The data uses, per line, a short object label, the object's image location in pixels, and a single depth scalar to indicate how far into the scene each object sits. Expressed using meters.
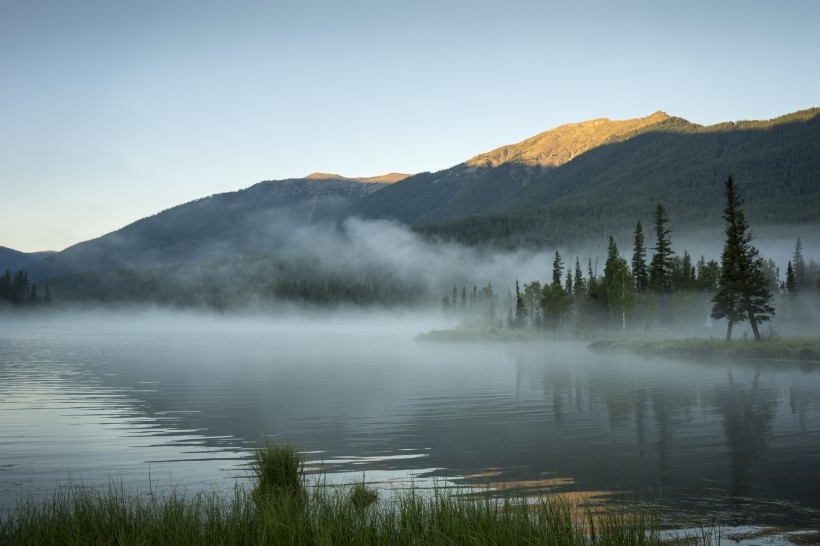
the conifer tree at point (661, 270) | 130.12
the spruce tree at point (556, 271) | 159.52
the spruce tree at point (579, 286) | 156.12
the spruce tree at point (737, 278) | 79.38
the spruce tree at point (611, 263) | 138.12
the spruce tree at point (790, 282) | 134.88
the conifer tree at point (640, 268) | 137.25
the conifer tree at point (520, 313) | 162.57
